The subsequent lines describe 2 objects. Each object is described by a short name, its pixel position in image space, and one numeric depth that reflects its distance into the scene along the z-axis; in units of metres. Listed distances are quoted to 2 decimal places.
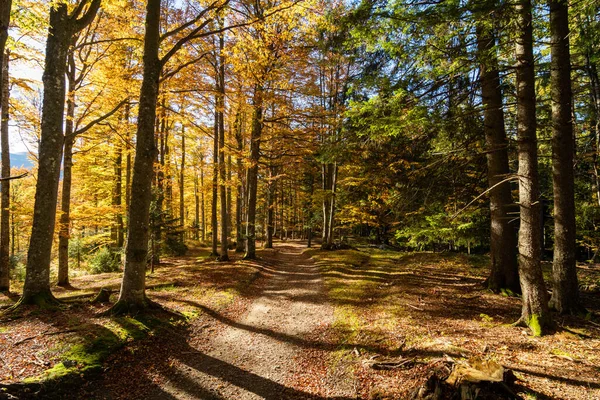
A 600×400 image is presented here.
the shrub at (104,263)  15.24
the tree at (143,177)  6.45
